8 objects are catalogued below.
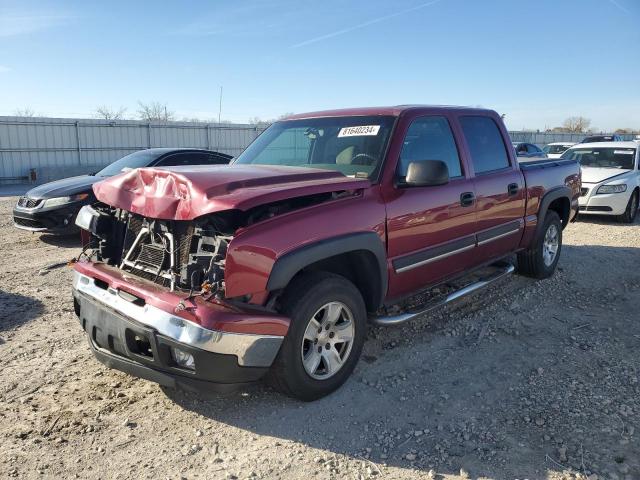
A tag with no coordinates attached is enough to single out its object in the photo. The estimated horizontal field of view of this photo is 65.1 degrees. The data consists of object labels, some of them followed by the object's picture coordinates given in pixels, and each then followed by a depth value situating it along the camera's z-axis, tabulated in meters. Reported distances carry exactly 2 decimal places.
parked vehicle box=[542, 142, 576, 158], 19.91
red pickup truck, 2.84
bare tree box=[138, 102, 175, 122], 43.09
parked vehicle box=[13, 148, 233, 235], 7.59
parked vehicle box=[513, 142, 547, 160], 17.67
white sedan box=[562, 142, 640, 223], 10.21
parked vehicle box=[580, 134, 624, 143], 21.96
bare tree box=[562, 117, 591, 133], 68.99
